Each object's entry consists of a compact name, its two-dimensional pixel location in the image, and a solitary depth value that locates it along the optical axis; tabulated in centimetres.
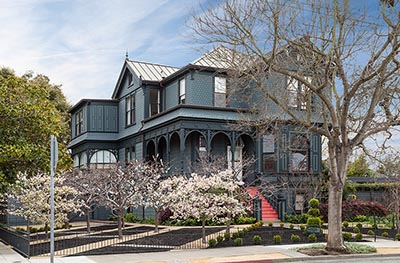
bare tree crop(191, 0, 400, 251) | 1828
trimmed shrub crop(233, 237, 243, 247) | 2020
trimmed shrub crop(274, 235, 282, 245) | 2088
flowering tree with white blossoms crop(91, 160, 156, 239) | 2373
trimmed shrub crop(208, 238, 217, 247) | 1986
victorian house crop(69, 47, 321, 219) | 3169
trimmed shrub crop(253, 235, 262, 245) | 2073
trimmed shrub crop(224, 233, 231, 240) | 2053
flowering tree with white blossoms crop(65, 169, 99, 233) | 2700
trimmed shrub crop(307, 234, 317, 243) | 2175
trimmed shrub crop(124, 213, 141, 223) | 3400
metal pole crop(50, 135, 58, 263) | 1249
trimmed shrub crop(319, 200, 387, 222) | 3272
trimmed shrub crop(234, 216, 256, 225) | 2934
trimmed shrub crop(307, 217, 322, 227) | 2377
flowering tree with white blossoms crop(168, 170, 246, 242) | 2123
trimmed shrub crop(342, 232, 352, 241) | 2205
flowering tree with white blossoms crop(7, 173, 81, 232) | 2409
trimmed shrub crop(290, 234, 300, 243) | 2155
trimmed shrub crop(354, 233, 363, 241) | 2238
